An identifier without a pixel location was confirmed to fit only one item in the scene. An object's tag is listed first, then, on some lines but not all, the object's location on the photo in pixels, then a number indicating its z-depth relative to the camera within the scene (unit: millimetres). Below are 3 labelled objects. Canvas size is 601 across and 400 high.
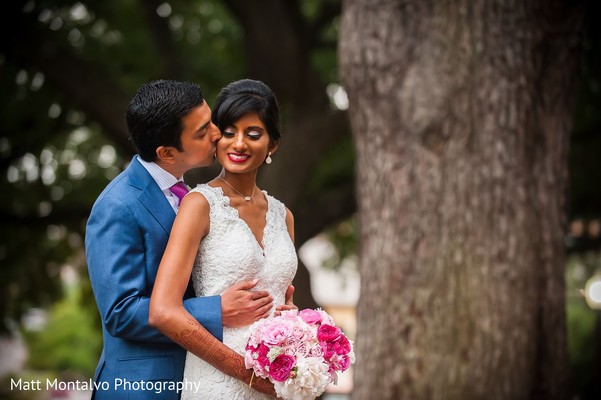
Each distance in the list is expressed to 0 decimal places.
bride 3352
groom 3314
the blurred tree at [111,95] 10750
